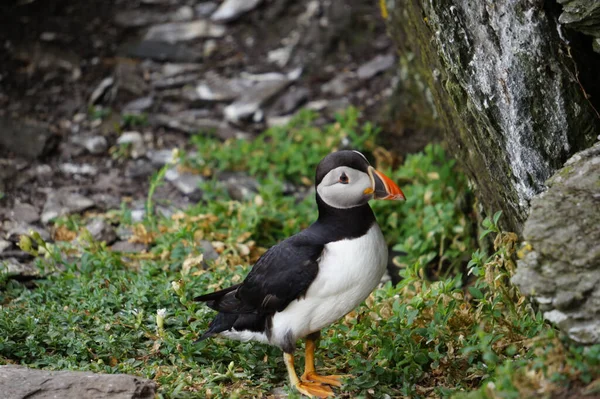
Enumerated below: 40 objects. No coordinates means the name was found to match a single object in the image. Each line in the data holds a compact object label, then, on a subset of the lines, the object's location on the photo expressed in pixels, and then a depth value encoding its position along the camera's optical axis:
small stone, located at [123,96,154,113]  18.03
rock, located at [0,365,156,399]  7.65
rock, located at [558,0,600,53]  7.60
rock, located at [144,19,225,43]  20.25
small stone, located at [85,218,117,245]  13.02
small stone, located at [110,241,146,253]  12.59
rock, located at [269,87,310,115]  18.00
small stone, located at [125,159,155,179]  15.95
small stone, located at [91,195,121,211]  14.48
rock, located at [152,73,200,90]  18.91
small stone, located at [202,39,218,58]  20.11
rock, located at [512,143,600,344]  6.47
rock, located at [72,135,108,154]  16.75
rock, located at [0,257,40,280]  11.17
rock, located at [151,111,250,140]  17.28
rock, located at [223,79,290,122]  17.92
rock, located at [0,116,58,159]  16.08
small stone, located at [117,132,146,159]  16.66
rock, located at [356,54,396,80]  18.48
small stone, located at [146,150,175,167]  16.30
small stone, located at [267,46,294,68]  19.45
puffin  8.27
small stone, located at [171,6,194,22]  20.84
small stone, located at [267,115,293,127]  17.58
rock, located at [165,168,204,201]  14.89
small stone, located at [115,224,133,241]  13.10
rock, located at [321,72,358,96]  18.25
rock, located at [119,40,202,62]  19.84
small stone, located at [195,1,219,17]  21.06
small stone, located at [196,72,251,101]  18.47
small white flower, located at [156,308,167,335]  8.95
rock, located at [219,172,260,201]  14.73
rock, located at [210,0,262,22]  20.77
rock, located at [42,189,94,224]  13.90
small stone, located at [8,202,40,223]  13.62
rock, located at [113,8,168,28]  20.52
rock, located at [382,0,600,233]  8.10
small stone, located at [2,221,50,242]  12.89
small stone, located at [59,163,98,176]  15.91
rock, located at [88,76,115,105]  18.22
